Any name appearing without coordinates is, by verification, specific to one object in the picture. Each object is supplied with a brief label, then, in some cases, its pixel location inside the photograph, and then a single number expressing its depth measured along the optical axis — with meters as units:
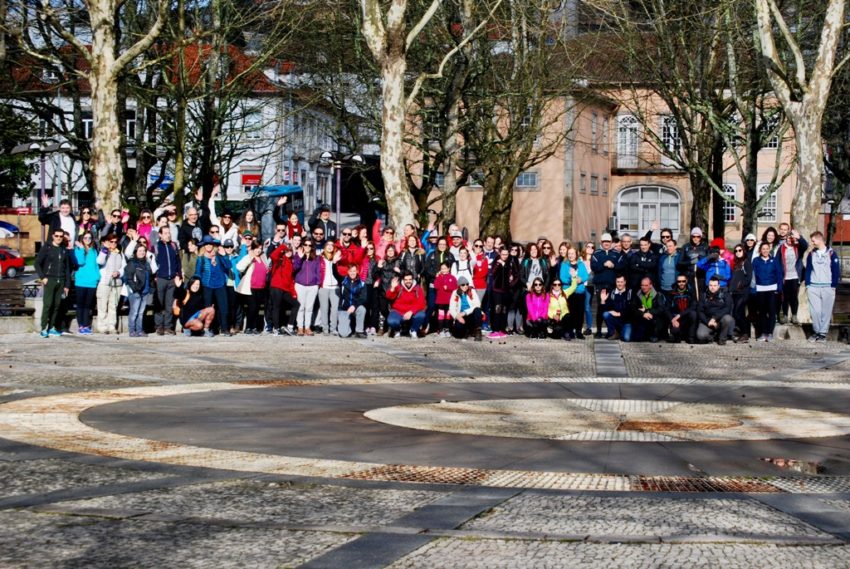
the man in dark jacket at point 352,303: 23.77
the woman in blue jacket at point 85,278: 22.98
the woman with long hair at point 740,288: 23.47
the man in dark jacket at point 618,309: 23.31
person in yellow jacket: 23.59
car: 57.97
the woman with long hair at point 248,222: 25.48
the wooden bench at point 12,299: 24.42
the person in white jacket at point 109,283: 23.08
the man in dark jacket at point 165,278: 23.09
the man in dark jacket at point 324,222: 25.72
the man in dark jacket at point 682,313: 22.86
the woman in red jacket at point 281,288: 23.86
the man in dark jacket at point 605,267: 24.08
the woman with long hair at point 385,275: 23.92
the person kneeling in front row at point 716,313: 22.84
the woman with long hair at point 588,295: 24.47
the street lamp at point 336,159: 35.91
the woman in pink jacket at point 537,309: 23.69
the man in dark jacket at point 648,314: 23.05
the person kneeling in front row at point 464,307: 23.56
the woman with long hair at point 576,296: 23.88
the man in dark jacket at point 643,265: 23.94
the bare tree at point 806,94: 27.00
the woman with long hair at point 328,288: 23.94
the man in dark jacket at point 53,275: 22.73
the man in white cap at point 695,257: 23.42
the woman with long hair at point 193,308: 23.23
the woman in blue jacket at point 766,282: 23.42
